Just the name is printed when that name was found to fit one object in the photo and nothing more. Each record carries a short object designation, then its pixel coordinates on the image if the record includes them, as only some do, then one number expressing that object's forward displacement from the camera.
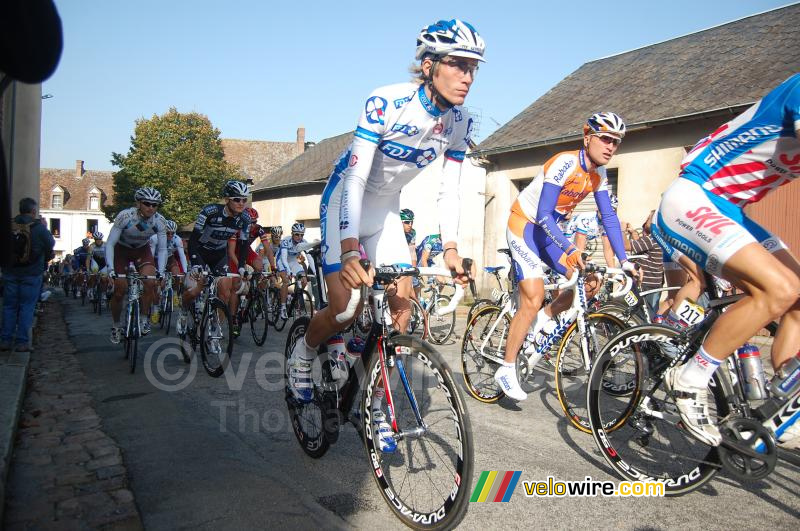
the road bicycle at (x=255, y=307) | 9.56
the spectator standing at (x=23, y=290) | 8.09
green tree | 53.69
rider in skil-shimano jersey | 2.93
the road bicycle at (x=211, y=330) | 6.98
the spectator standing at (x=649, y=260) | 9.95
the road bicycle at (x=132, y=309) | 7.43
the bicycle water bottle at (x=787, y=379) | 2.92
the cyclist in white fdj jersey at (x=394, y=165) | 3.37
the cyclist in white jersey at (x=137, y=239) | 8.21
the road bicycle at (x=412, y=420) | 2.66
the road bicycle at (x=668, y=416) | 2.90
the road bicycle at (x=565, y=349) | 4.82
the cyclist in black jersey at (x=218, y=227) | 8.15
